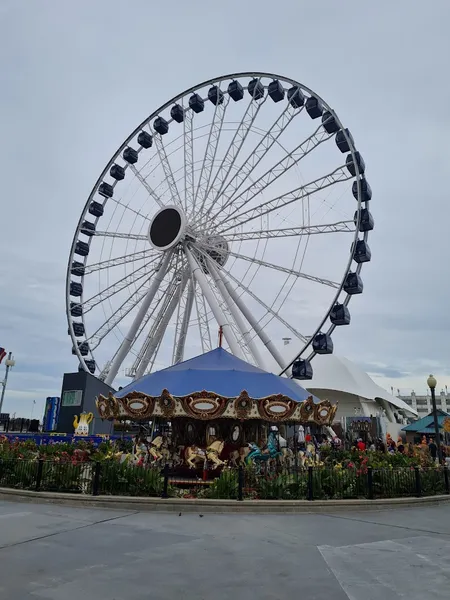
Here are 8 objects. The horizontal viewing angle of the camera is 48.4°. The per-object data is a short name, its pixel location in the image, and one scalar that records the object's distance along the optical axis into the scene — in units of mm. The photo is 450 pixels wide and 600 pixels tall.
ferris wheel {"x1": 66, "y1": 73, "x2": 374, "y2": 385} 24094
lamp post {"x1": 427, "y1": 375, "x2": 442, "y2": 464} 19312
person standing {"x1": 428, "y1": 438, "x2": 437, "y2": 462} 24955
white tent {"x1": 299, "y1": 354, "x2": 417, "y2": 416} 57719
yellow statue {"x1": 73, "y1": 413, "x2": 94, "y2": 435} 29427
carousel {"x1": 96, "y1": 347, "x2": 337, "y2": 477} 15516
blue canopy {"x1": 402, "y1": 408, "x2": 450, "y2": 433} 45216
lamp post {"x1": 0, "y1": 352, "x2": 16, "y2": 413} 31562
